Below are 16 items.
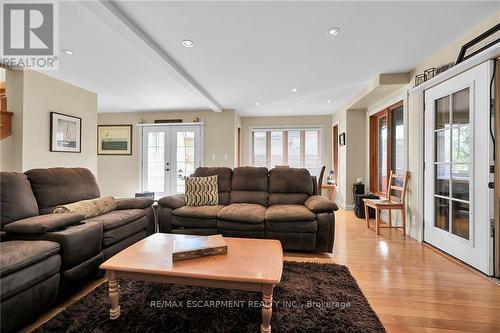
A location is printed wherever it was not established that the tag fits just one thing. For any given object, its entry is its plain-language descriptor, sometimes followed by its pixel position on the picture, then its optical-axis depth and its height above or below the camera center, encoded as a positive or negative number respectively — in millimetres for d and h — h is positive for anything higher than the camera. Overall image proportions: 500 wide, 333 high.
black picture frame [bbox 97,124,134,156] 6176 +610
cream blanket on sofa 2203 -410
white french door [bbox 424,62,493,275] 2180 -5
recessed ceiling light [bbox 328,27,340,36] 2277 +1377
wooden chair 3391 -542
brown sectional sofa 1378 -545
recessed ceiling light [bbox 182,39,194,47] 2525 +1397
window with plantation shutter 6742 +594
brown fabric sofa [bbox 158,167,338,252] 2637 -538
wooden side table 5777 -548
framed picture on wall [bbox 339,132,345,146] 5393 +694
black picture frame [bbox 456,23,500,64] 1999 +1208
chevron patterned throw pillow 3240 -341
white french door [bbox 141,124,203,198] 5941 +325
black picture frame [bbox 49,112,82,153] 3492 +534
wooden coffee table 1321 -629
